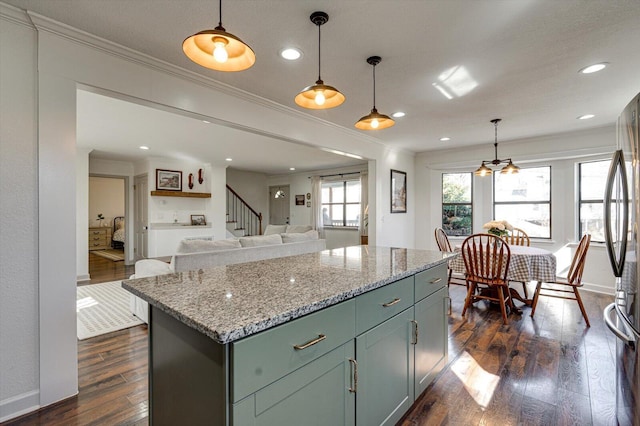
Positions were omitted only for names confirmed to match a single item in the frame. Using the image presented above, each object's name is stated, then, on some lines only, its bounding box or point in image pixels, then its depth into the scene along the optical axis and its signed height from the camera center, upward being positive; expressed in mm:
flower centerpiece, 3965 -214
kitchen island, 935 -509
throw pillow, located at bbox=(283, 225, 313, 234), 6684 -372
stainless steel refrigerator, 1316 -215
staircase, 8427 -140
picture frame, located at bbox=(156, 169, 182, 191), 6564 +739
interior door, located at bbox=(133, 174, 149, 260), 6637 -57
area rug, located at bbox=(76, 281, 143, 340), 3139 -1202
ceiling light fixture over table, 4031 +598
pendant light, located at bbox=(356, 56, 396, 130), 2227 +695
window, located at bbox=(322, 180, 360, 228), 7855 +252
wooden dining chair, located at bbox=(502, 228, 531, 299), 4355 -435
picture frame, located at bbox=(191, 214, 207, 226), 7097 -178
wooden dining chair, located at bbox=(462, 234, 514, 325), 3256 -639
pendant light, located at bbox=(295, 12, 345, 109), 1883 +749
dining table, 3299 -613
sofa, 3229 -502
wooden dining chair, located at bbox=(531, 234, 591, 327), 3170 -655
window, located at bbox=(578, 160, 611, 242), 4676 +237
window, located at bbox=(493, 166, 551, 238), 5254 +231
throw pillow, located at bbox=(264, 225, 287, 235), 7130 -405
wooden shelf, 6430 +422
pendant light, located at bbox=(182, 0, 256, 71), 1313 +771
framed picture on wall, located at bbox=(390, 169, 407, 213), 5773 +418
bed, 9086 -653
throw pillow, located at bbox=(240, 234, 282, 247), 3935 -390
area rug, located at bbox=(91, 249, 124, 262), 7606 -1160
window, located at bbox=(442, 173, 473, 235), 6047 +176
